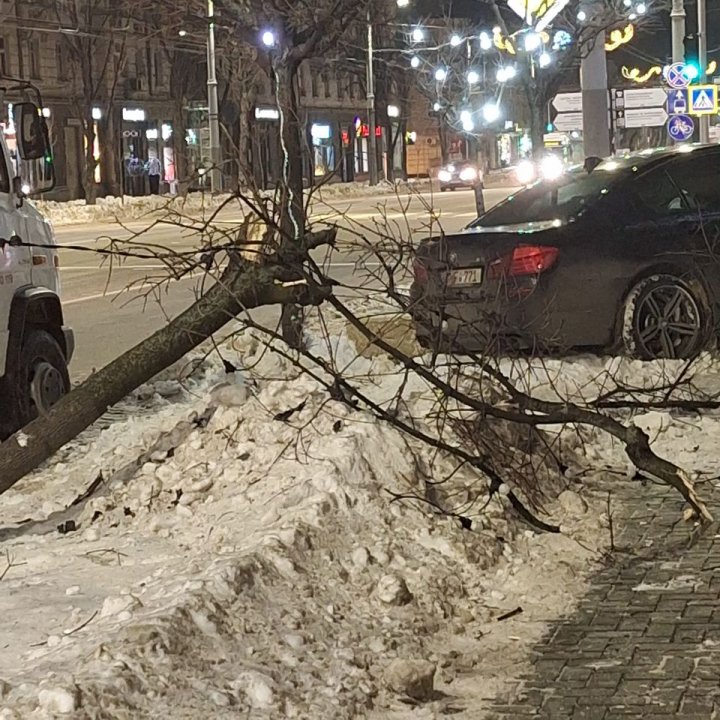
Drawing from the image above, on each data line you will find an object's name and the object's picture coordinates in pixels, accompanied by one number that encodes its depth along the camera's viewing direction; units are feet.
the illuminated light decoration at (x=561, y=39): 105.50
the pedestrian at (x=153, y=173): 201.67
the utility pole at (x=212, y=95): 158.61
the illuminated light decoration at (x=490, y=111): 197.83
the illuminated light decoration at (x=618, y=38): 88.84
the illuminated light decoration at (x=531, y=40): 85.58
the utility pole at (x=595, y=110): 76.18
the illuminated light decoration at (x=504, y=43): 94.84
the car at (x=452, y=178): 203.41
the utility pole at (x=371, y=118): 203.16
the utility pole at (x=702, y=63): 100.53
